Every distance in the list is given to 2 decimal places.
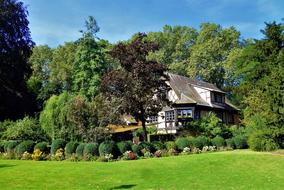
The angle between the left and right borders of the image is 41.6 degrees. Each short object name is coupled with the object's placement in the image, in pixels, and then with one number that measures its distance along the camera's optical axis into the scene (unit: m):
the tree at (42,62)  63.31
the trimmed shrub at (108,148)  25.24
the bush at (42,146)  26.70
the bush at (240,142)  31.21
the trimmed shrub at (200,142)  29.18
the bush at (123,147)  26.06
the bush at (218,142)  30.52
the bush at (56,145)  26.64
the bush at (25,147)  26.59
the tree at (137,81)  31.53
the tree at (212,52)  64.31
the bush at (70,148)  26.02
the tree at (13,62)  43.31
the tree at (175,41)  70.50
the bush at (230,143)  31.06
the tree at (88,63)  48.28
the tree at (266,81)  26.67
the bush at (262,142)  26.78
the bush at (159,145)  27.77
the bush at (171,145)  28.12
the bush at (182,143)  28.66
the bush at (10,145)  27.30
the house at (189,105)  43.28
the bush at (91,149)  25.42
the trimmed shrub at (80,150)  25.61
